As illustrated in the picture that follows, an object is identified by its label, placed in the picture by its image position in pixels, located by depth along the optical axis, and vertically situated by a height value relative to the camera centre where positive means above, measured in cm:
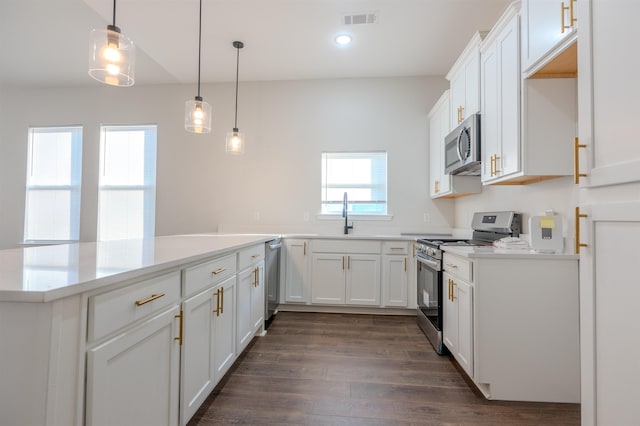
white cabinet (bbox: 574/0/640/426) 96 +5
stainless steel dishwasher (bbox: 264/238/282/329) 290 -62
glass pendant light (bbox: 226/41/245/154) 306 +79
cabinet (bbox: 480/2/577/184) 185 +67
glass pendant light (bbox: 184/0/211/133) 250 +88
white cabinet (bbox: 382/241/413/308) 331 -57
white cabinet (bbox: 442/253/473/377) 193 -65
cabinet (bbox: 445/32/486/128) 246 +126
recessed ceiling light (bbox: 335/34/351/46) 308 +191
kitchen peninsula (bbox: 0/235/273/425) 74 -36
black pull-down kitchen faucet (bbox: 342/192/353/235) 379 +6
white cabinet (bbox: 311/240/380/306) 335 -59
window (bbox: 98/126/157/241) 427 +43
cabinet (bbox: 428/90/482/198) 311 +66
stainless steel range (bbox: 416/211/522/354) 242 -34
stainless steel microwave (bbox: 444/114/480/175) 244 +66
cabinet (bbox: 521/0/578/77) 148 +101
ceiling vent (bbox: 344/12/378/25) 275 +190
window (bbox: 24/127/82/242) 430 +45
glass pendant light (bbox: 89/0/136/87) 161 +91
